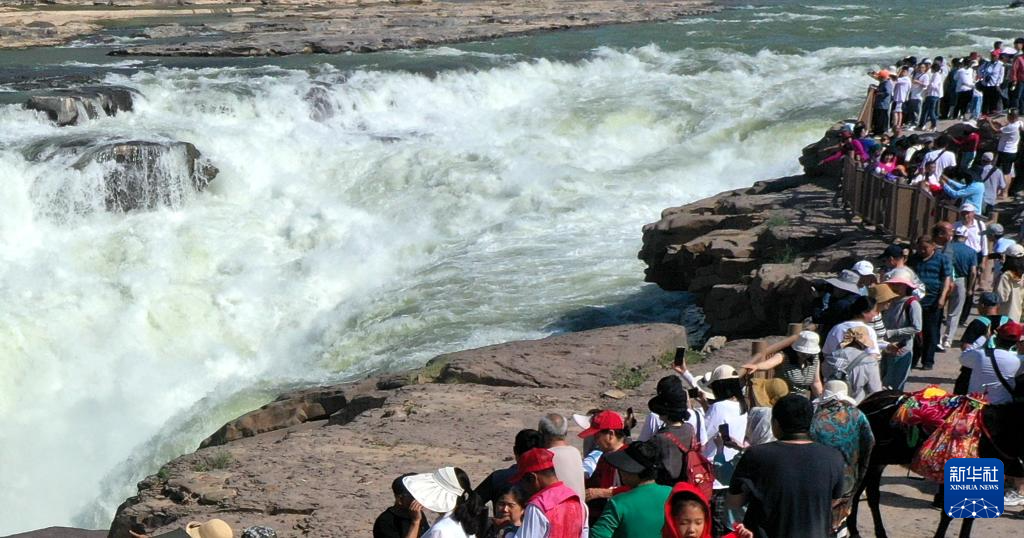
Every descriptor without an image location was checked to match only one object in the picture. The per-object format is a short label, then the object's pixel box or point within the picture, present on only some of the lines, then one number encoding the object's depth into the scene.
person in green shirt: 10.13
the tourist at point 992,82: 39.59
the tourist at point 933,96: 38.22
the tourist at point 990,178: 28.05
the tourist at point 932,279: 19.97
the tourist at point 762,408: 12.68
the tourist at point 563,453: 11.45
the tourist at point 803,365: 14.55
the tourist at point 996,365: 13.95
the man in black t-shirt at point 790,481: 10.54
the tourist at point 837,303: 16.98
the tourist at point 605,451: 12.16
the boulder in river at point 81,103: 47.03
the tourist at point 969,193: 24.77
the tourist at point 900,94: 38.09
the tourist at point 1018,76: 39.11
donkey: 13.09
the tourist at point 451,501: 10.55
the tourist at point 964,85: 38.84
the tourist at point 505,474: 11.74
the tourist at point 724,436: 12.89
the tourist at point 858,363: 15.31
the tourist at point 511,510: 10.73
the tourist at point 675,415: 11.73
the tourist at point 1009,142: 29.58
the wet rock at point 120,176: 40.66
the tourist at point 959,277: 21.08
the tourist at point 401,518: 11.16
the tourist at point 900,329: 17.52
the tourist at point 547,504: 10.27
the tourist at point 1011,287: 20.22
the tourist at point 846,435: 12.10
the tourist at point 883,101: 37.72
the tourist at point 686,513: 9.57
